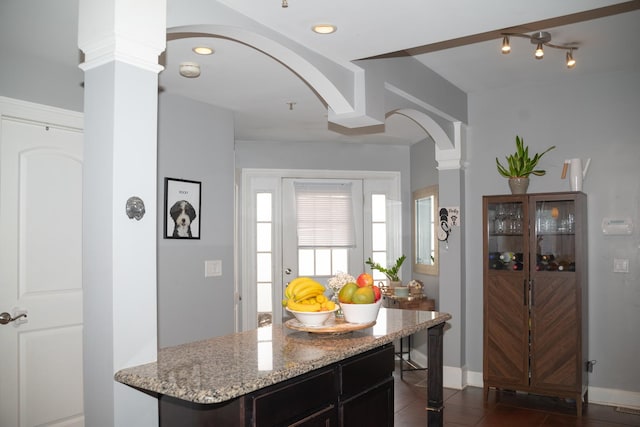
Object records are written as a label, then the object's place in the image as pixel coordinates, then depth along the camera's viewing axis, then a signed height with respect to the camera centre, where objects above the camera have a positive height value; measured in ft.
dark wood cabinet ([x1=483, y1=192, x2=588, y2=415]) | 14.69 -1.93
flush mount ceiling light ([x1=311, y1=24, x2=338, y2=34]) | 9.91 +3.53
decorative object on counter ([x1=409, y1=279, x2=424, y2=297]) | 19.21 -2.27
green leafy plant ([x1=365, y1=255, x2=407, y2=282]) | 20.56 -1.69
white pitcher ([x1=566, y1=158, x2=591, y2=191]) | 15.23 +1.34
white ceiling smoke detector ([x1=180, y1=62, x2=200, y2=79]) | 12.54 +3.56
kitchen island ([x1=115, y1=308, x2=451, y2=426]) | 6.41 -1.83
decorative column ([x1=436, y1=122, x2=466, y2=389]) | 16.96 -1.33
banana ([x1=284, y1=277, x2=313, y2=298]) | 8.76 -0.96
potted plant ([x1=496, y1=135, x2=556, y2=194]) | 15.78 +1.56
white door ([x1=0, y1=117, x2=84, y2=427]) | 11.92 -1.06
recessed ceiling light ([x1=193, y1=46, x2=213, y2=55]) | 11.62 +3.70
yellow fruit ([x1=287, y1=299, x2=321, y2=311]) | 8.61 -1.28
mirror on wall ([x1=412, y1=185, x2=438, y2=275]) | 19.90 -0.27
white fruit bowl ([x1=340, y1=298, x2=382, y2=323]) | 8.93 -1.42
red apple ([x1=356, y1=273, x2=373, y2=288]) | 9.34 -0.96
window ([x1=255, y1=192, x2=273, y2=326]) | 21.48 -1.31
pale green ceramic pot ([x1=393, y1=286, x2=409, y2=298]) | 18.77 -2.31
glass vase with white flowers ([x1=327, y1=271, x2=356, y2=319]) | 9.43 -1.00
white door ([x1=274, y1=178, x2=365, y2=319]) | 21.79 -1.15
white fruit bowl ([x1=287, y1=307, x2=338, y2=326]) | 8.57 -1.43
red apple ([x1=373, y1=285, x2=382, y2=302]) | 9.32 -1.17
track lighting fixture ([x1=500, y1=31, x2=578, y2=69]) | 12.47 +4.20
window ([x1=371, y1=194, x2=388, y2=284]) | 22.47 -0.32
